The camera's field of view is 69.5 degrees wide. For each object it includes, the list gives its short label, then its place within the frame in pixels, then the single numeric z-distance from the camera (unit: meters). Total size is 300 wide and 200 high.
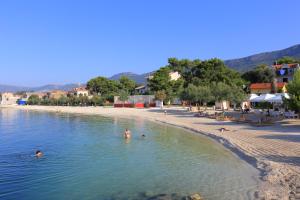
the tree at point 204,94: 30.55
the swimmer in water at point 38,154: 12.36
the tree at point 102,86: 66.84
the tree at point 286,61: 52.83
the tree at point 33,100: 84.40
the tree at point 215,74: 42.97
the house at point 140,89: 64.64
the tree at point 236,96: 24.66
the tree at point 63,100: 70.56
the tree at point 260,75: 47.74
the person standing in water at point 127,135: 17.15
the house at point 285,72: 42.15
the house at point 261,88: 37.98
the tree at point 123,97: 52.62
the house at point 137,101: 47.15
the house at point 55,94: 88.37
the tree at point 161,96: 44.83
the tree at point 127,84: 67.29
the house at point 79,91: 82.62
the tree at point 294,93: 16.34
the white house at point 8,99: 103.54
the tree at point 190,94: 32.46
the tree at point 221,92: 25.18
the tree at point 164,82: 49.22
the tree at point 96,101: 58.68
